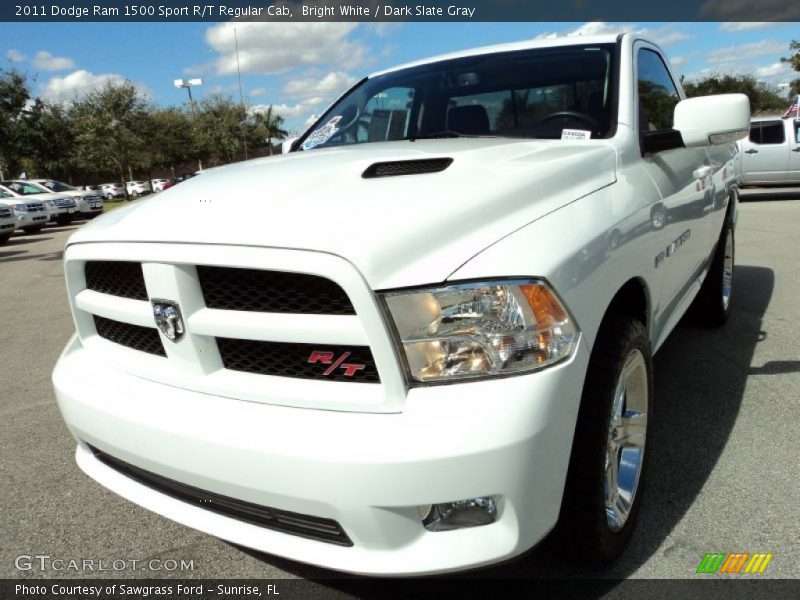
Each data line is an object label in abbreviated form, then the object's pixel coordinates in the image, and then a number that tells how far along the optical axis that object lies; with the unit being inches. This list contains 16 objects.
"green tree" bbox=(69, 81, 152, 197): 1346.0
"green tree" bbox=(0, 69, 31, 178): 1018.2
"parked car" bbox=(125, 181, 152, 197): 1686.8
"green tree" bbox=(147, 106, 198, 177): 1513.3
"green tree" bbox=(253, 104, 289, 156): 2240.4
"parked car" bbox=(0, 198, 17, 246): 616.1
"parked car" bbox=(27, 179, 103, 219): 808.9
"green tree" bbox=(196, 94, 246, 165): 1830.6
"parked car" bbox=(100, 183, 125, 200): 1579.1
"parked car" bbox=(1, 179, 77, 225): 748.0
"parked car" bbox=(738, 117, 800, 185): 520.4
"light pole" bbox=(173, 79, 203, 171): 1710.1
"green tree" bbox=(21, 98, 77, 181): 1116.5
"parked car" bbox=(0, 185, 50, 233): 665.6
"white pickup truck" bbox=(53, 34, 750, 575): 59.1
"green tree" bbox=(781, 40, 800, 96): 1557.6
